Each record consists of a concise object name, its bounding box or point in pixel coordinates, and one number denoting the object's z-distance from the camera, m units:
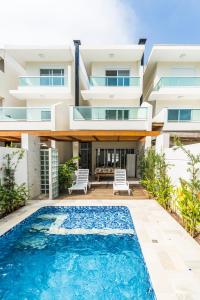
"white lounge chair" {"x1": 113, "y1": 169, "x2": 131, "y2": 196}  10.77
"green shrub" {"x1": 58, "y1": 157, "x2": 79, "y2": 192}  11.22
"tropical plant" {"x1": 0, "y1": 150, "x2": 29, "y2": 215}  7.31
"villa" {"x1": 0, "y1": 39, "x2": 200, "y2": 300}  4.14
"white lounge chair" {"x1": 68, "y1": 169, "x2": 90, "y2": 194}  11.15
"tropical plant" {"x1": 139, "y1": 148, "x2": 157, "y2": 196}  9.77
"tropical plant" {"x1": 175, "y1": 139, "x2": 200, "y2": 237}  5.47
